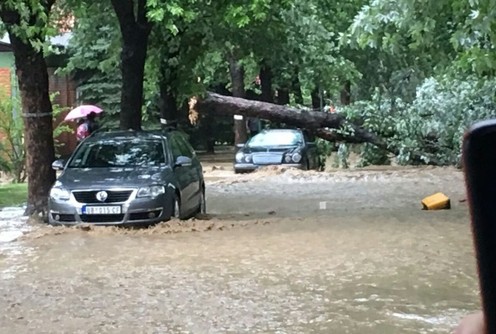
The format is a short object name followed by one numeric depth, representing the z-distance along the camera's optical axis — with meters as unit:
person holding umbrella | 24.98
